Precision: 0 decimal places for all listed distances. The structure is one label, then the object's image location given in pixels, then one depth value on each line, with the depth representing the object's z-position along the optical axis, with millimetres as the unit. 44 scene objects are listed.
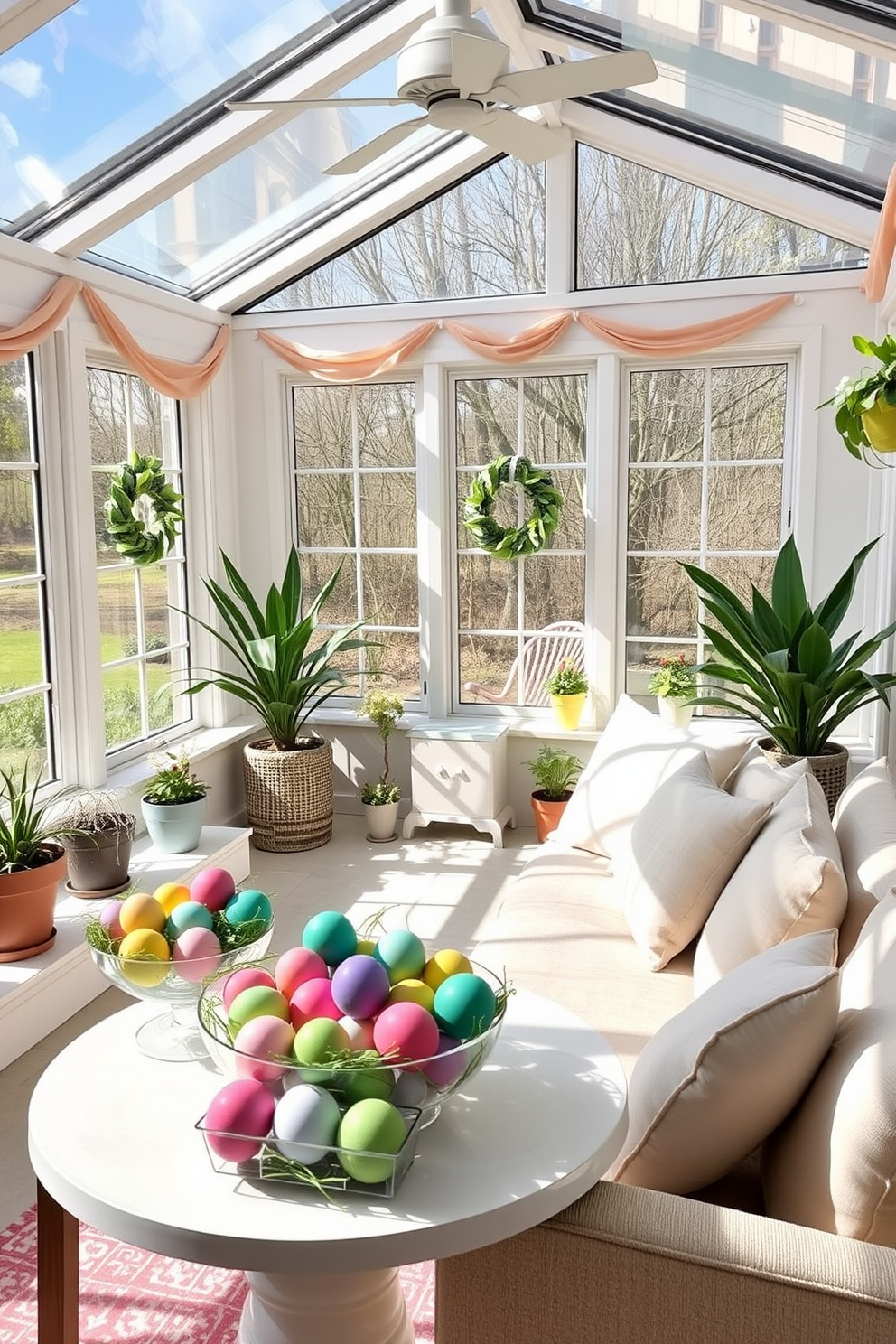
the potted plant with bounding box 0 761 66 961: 3113
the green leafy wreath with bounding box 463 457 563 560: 5098
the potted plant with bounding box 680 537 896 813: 3523
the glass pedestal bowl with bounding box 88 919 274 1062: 1713
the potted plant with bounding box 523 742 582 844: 4918
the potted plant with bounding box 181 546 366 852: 4910
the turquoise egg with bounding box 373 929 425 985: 1587
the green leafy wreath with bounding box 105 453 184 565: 4438
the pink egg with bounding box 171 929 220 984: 1719
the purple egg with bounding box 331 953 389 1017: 1469
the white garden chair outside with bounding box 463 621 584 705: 5344
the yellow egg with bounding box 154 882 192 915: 1867
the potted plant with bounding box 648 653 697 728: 4898
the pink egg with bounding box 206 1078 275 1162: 1357
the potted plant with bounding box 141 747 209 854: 4078
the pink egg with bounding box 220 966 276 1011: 1554
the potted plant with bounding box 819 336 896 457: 2400
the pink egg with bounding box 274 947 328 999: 1570
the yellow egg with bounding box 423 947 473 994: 1604
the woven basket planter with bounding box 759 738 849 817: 3473
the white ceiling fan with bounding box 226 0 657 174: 2223
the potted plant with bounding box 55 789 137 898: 3504
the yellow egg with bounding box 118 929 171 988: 1706
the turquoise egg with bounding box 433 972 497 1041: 1466
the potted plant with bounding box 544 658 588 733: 5145
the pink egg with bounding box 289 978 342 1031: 1489
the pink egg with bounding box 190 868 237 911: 1880
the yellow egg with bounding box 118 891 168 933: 1779
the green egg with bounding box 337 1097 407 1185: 1304
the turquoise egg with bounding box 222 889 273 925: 1835
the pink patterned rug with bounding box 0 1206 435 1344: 2066
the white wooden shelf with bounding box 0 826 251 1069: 3092
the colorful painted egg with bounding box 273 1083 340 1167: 1316
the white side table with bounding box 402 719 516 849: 5031
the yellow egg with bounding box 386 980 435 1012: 1509
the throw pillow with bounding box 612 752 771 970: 2496
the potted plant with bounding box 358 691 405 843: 5145
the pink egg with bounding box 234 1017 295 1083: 1399
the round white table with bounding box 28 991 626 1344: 1276
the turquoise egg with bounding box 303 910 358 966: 1652
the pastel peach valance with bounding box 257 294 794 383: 4715
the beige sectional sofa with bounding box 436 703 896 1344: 1267
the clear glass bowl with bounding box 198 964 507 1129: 1366
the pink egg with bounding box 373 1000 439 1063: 1393
